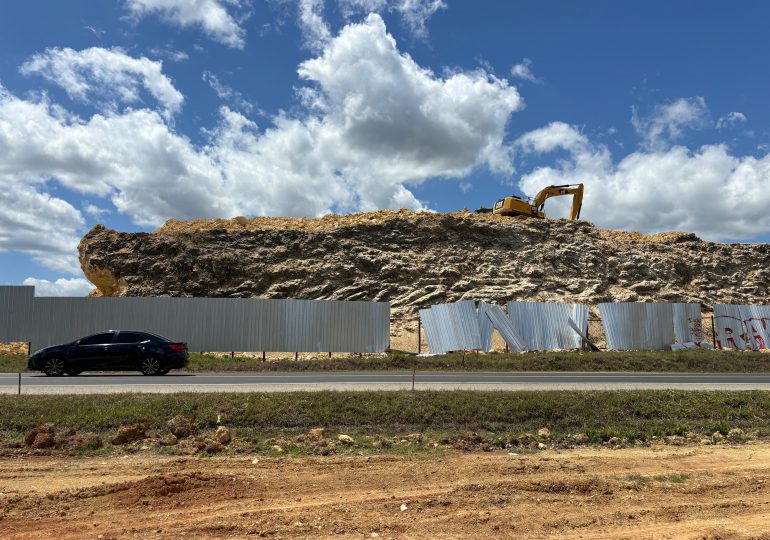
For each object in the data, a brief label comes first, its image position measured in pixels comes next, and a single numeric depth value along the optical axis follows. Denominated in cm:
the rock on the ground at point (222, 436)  851
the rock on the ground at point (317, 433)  889
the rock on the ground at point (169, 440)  858
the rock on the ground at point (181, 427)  888
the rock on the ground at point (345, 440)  871
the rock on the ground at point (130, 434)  855
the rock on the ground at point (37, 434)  836
